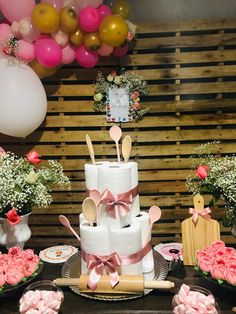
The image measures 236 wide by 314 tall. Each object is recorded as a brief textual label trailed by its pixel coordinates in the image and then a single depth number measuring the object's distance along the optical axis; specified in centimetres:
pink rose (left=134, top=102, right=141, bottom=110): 229
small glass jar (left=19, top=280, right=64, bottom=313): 120
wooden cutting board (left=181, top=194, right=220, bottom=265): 152
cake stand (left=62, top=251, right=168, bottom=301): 135
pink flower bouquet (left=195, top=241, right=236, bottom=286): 130
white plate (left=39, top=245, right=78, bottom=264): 169
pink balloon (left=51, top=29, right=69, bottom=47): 196
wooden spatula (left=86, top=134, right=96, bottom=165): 157
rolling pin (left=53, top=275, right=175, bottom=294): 133
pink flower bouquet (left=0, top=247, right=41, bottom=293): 134
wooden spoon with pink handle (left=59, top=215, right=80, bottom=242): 150
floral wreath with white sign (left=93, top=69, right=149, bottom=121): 228
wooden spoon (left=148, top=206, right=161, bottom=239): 155
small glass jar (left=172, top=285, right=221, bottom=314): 117
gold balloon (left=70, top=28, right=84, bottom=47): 198
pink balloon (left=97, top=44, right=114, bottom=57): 203
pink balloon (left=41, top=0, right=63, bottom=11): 192
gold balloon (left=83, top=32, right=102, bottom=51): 196
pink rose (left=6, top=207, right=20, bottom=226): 150
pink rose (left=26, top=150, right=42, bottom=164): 170
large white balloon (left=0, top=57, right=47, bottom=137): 194
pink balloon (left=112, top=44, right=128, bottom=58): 213
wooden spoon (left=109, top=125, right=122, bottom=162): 166
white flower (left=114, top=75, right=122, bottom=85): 226
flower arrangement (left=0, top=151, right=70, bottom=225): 155
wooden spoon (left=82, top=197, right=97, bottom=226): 139
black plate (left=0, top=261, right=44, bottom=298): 133
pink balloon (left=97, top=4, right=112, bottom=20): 196
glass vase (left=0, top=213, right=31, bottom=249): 162
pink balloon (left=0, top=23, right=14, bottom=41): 196
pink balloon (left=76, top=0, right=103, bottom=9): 195
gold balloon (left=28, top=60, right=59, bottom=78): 207
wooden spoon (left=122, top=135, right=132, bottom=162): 156
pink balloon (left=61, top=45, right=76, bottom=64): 203
